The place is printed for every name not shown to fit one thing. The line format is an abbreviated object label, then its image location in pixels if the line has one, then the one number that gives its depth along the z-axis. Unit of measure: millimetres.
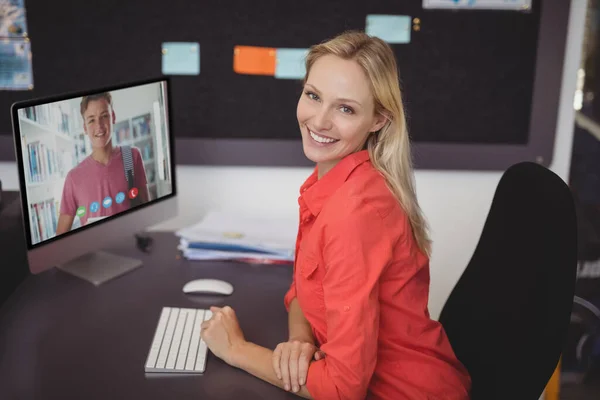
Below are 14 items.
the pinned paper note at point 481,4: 1797
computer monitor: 1351
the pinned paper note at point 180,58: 1836
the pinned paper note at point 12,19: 1782
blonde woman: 1064
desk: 1129
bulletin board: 1810
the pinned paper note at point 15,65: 1816
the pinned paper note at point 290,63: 1842
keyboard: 1178
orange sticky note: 1842
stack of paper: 1657
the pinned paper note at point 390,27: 1812
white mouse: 1476
